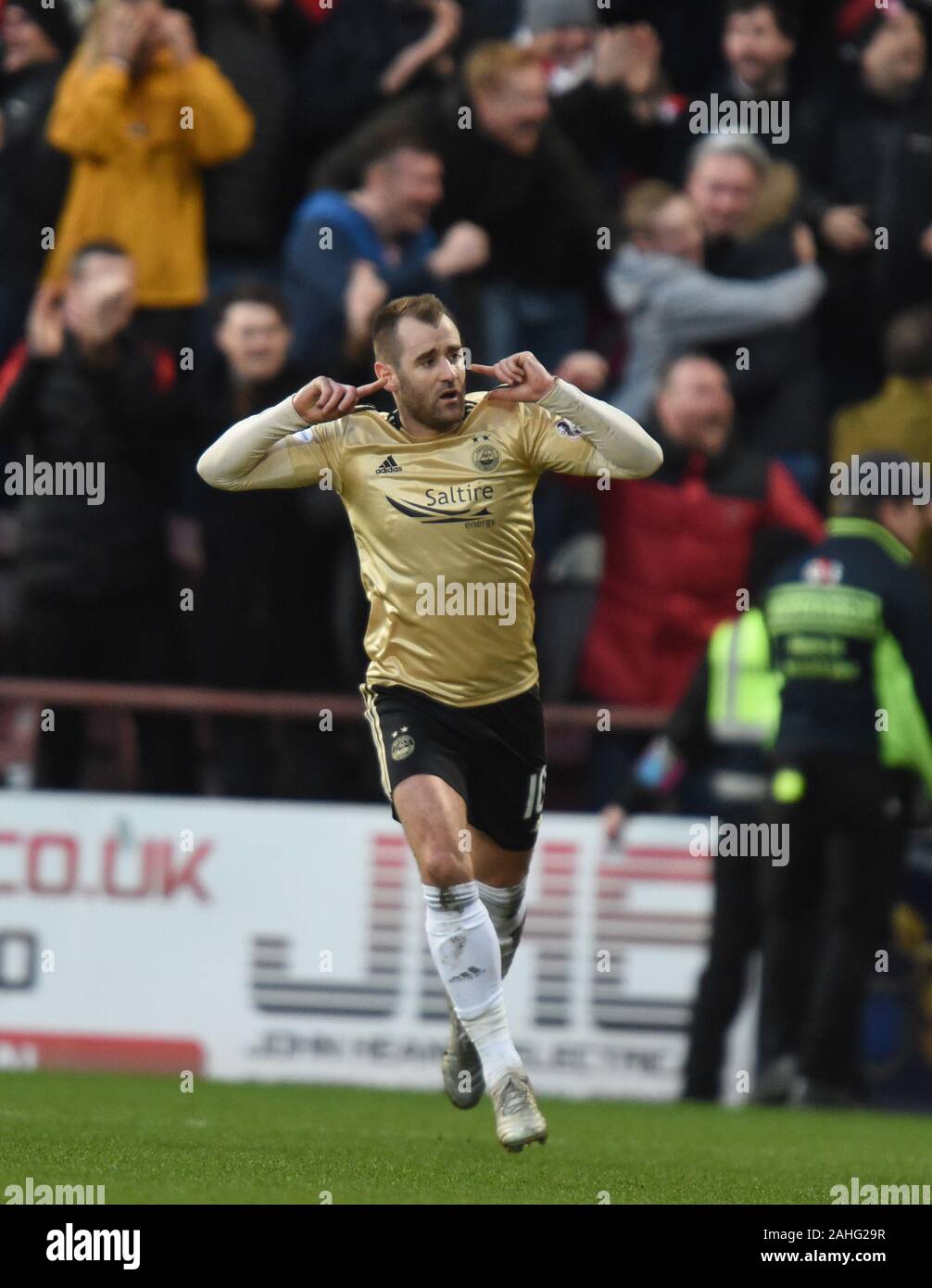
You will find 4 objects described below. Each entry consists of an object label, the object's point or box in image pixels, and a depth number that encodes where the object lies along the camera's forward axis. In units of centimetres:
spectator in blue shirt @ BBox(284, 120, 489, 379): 1171
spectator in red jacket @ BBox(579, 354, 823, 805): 1151
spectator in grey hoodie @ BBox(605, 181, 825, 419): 1221
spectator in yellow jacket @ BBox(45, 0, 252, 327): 1197
